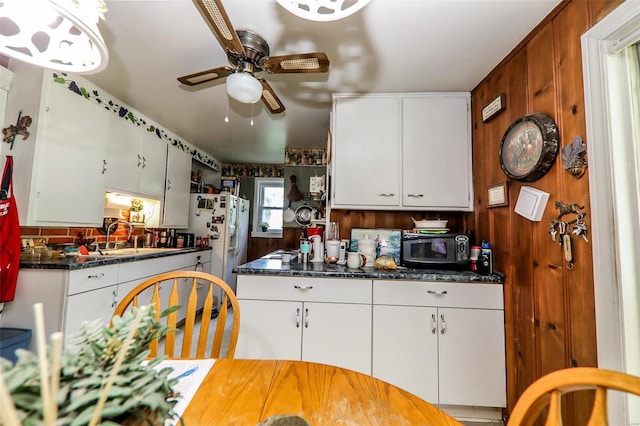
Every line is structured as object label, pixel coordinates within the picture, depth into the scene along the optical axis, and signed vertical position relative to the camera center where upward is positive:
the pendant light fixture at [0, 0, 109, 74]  0.82 +0.60
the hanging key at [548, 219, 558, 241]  1.34 +0.04
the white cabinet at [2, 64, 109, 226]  1.83 +0.56
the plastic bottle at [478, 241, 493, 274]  1.84 -0.17
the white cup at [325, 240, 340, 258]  2.20 -0.13
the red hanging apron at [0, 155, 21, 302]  1.67 -0.10
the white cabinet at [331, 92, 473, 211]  2.17 +0.69
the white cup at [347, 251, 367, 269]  1.99 -0.21
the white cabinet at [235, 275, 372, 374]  1.74 -0.59
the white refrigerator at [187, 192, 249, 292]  3.72 +0.08
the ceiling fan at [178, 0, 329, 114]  1.39 +0.95
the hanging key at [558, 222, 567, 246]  1.28 +0.03
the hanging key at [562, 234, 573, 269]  1.24 -0.06
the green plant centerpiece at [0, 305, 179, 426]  0.37 -0.25
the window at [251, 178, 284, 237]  4.97 +0.48
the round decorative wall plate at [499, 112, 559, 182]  1.36 +0.51
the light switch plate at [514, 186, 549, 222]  1.43 +0.19
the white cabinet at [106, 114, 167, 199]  2.48 +0.72
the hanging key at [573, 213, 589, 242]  1.18 +0.04
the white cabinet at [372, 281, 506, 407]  1.70 -0.71
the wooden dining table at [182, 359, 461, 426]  0.64 -0.46
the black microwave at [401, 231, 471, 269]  1.93 -0.12
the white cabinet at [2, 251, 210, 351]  1.76 -0.50
